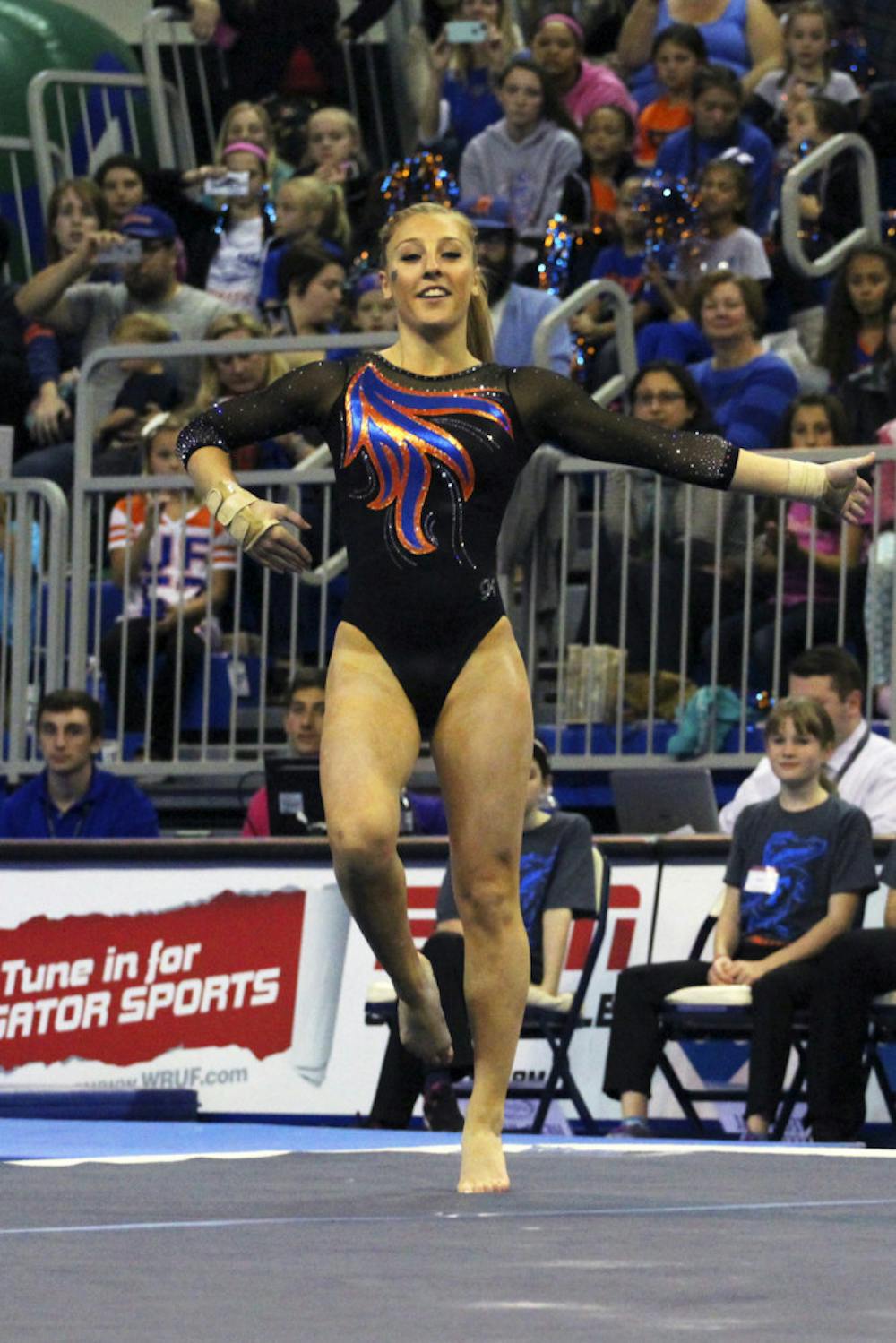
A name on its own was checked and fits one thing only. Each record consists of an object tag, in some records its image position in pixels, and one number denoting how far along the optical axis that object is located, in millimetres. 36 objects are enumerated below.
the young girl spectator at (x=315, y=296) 22531
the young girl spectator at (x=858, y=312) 19828
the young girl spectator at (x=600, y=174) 24328
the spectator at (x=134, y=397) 21234
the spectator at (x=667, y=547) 18422
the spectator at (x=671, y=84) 24422
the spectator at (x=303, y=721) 17859
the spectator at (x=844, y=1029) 14805
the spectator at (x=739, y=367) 19578
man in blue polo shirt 17828
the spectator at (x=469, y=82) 26500
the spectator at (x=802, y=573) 18109
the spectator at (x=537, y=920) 15570
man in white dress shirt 16312
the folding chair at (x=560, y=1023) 15805
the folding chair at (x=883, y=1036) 14977
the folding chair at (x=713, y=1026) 15297
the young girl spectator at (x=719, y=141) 23266
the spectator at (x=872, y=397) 19219
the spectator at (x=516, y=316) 21234
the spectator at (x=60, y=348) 23875
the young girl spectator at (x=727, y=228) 22281
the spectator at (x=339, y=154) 26156
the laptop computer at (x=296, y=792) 17484
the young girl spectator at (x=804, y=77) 23906
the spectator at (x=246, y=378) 20922
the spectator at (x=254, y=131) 26719
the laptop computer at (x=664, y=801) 17516
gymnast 9469
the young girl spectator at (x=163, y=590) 19375
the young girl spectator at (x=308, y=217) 24750
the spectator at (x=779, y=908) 15180
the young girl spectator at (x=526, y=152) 24453
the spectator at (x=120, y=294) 23859
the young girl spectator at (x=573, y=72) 25797
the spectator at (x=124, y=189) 25734
